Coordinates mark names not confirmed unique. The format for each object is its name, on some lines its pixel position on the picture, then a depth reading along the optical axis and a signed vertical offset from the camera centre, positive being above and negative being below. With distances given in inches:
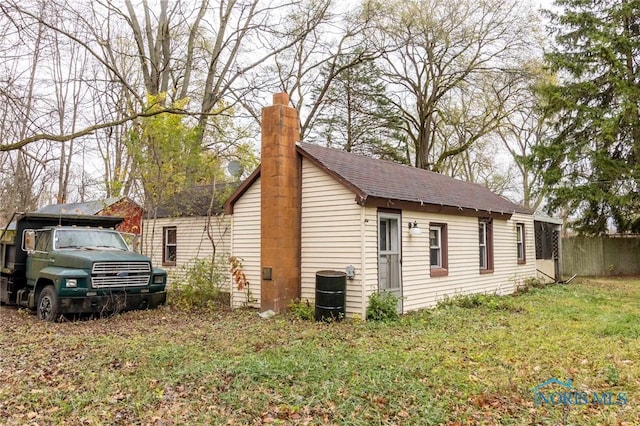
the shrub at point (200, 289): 445.4 -46.8
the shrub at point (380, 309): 355.6 -52.9
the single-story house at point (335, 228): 367.9 +13.8
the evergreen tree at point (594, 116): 747.4 +222.7
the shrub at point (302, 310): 362.9 -55.3
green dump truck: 358.3 -22.0
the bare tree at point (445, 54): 844.6 +379.9
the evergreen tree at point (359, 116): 904.9 +264.9
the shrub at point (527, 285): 571.0 -57.2
